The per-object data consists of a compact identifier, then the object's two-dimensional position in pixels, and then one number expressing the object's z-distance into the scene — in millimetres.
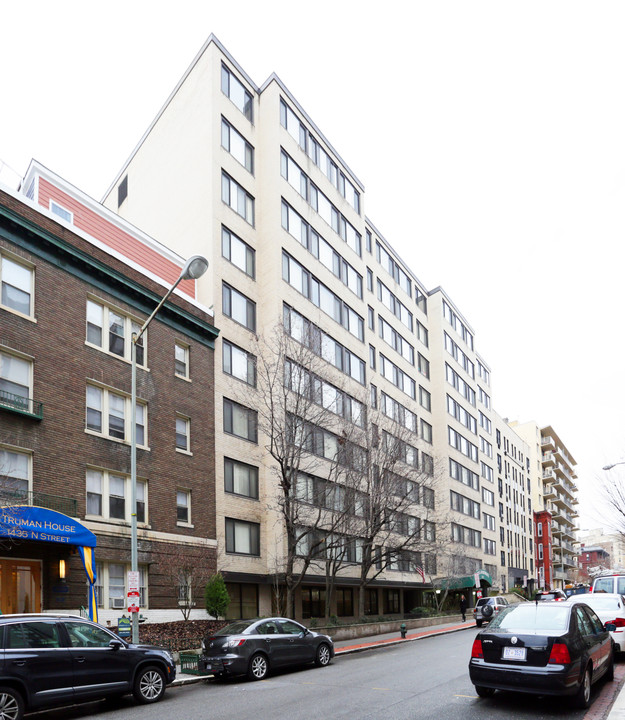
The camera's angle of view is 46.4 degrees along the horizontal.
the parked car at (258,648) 16734
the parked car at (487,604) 37562
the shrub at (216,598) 24953
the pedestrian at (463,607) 43188
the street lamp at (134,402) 15773
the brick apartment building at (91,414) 20359
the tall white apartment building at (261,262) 31188
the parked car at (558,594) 37481
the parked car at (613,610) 16734
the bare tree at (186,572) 24672
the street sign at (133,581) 16422
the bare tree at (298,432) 27750
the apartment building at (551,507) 101688
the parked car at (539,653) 10805
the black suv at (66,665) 11445
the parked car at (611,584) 22438
